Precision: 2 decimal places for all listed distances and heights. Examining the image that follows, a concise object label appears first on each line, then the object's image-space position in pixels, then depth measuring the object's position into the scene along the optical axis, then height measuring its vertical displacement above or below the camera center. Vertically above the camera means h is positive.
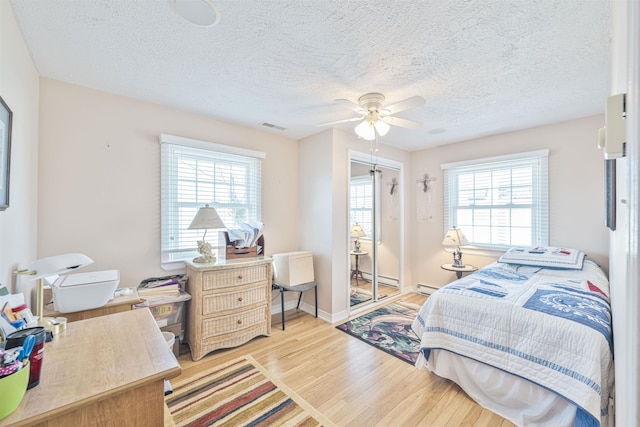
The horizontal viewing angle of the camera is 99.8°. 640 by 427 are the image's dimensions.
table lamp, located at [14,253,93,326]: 1.34 -0.28
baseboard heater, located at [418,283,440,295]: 4.36 -1.22
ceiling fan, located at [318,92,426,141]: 2.38 +0.88
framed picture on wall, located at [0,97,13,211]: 1.36 +0.33
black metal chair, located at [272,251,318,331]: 3.29 -0.73
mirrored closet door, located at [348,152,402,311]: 4.08 -0.24
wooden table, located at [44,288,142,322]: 1.70 -0.63
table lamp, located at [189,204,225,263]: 2.69 -0.10
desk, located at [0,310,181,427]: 0.82 -0.57
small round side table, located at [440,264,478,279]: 3.78 -0.77
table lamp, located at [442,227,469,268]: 3.87 -0.38
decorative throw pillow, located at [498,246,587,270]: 2.80 -0.47
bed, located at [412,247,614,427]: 1.53 -0.87
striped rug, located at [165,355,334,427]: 1.80 -1.37
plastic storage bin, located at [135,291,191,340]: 2.40 -0.89
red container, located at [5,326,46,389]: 0.88 -0.46
